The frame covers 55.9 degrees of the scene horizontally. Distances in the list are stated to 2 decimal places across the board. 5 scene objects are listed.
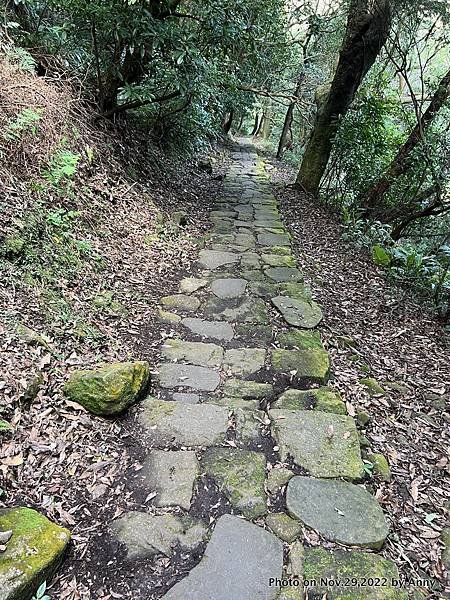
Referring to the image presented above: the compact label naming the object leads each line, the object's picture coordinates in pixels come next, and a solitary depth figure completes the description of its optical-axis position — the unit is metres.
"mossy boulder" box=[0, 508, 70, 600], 1.31
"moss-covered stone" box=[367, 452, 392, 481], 2.07
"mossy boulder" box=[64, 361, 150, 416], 2.13
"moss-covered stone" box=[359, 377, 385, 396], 2.75
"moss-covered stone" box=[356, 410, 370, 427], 2.44
